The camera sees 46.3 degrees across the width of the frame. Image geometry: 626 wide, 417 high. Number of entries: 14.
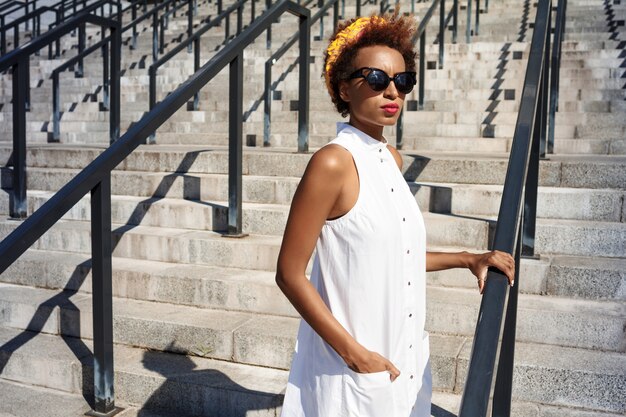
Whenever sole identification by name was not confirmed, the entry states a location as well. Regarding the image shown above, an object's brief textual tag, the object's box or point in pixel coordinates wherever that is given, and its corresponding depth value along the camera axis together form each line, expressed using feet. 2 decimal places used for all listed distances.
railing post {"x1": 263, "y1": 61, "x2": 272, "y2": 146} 20.49
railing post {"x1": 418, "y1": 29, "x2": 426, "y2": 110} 19.57
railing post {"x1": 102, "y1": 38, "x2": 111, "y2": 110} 26.73
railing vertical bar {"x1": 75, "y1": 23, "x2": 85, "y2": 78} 30.30
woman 5.72
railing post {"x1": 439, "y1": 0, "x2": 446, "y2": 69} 23.48
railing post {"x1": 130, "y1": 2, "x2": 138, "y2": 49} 34.77
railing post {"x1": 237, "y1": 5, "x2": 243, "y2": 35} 30.35
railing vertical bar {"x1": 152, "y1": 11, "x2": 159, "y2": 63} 31.26
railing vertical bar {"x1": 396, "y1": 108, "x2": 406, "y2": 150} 18.37
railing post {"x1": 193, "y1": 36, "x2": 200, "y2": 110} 25.59
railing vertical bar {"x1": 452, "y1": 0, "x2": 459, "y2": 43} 25.84
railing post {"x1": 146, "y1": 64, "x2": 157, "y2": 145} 22.34
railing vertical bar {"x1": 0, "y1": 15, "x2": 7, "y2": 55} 32.99
